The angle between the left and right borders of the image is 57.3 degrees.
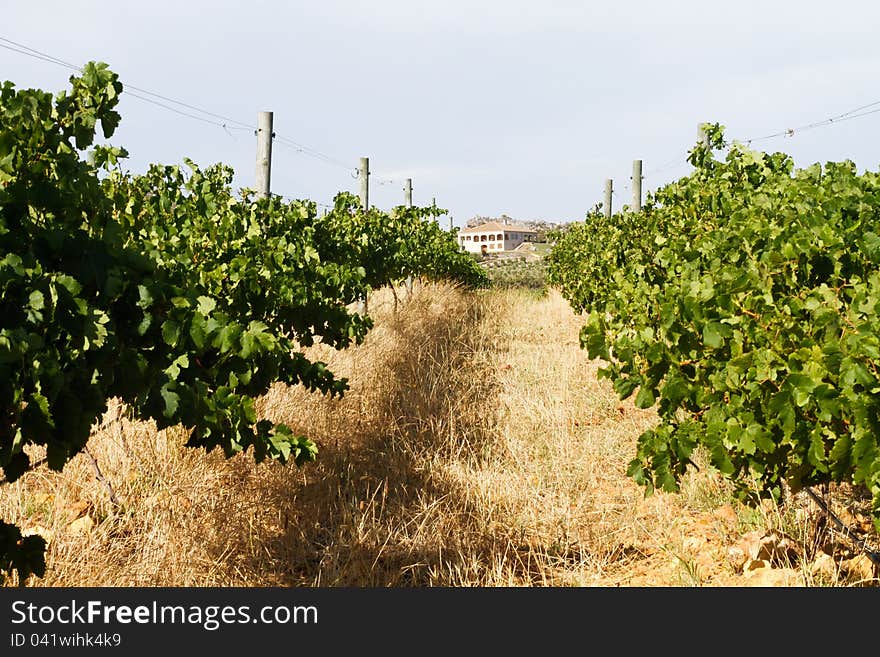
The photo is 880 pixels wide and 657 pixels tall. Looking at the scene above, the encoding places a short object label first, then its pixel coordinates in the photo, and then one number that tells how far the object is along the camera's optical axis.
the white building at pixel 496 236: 100.62
